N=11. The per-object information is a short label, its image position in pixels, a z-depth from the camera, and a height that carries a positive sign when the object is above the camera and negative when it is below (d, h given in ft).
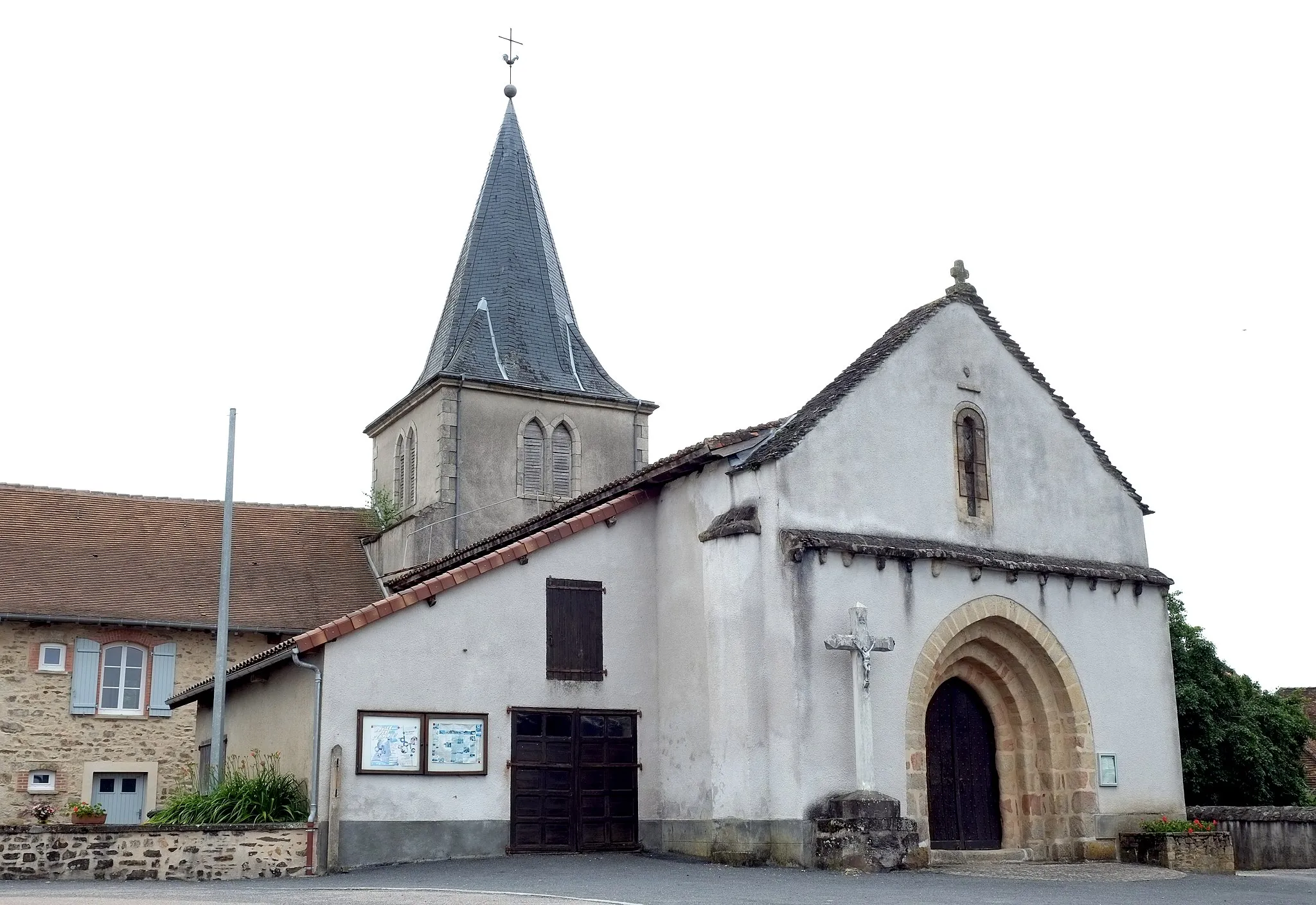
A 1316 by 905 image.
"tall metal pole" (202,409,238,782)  63.16 +4.92
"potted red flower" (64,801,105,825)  60.34 -1.99
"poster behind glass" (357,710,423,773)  57.88 +0.81
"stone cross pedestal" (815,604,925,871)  55.21 -2.35
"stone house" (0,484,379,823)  84.74 +7.76
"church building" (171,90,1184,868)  58.13 +4.34
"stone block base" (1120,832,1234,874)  63.31 -4.26
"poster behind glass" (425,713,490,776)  59.36 +0.72
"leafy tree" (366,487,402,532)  110.93 +19.37
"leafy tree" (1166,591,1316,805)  92.53 +1.01
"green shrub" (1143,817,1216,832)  64.34 -3.22
